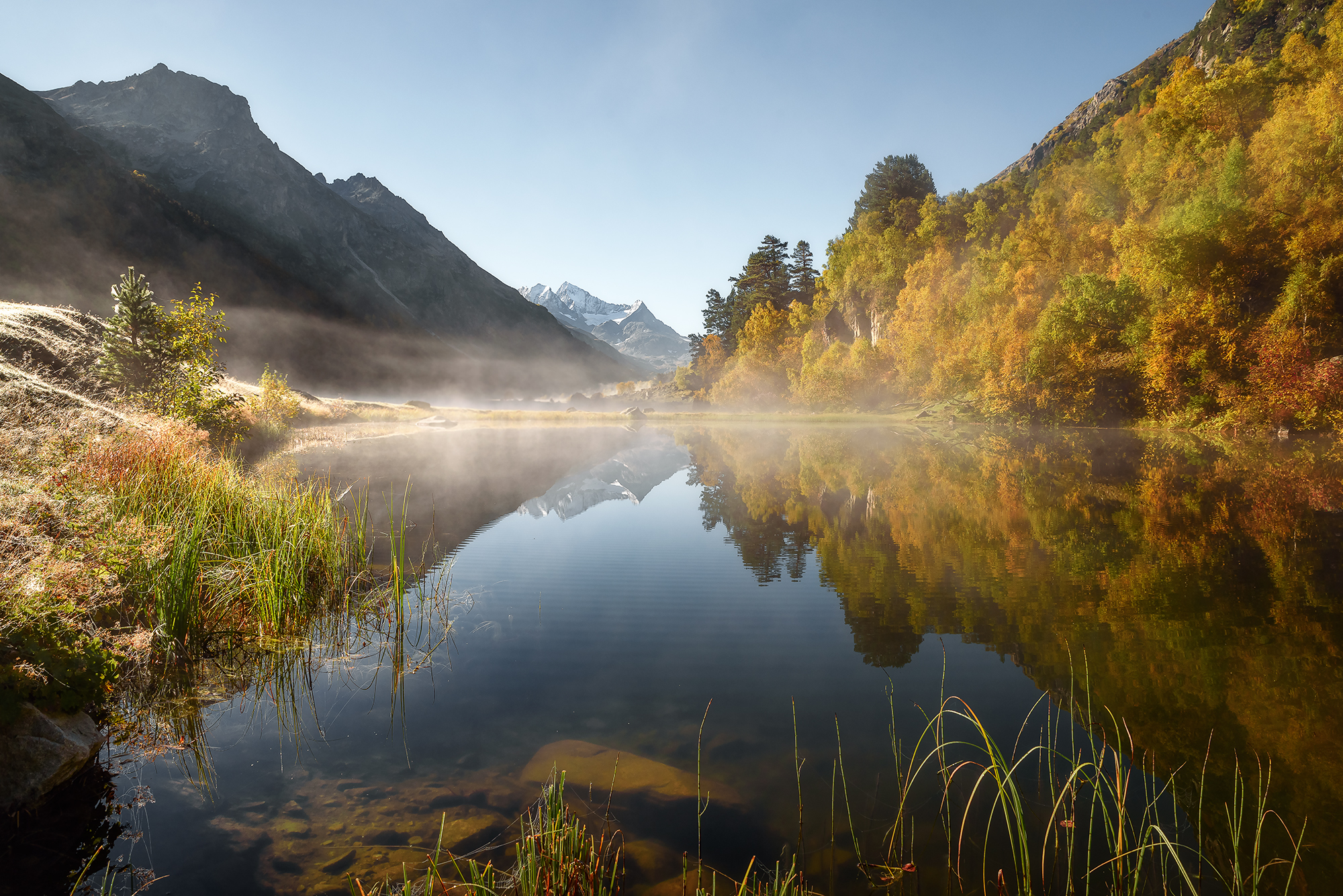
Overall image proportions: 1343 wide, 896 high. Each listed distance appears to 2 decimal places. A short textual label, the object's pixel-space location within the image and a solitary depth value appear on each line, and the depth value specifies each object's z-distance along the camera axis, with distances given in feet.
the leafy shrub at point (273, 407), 93.66
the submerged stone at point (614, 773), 14.12
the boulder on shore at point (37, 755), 12.11
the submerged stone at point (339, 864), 11.62
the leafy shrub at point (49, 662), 12.96
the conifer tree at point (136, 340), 59.11
